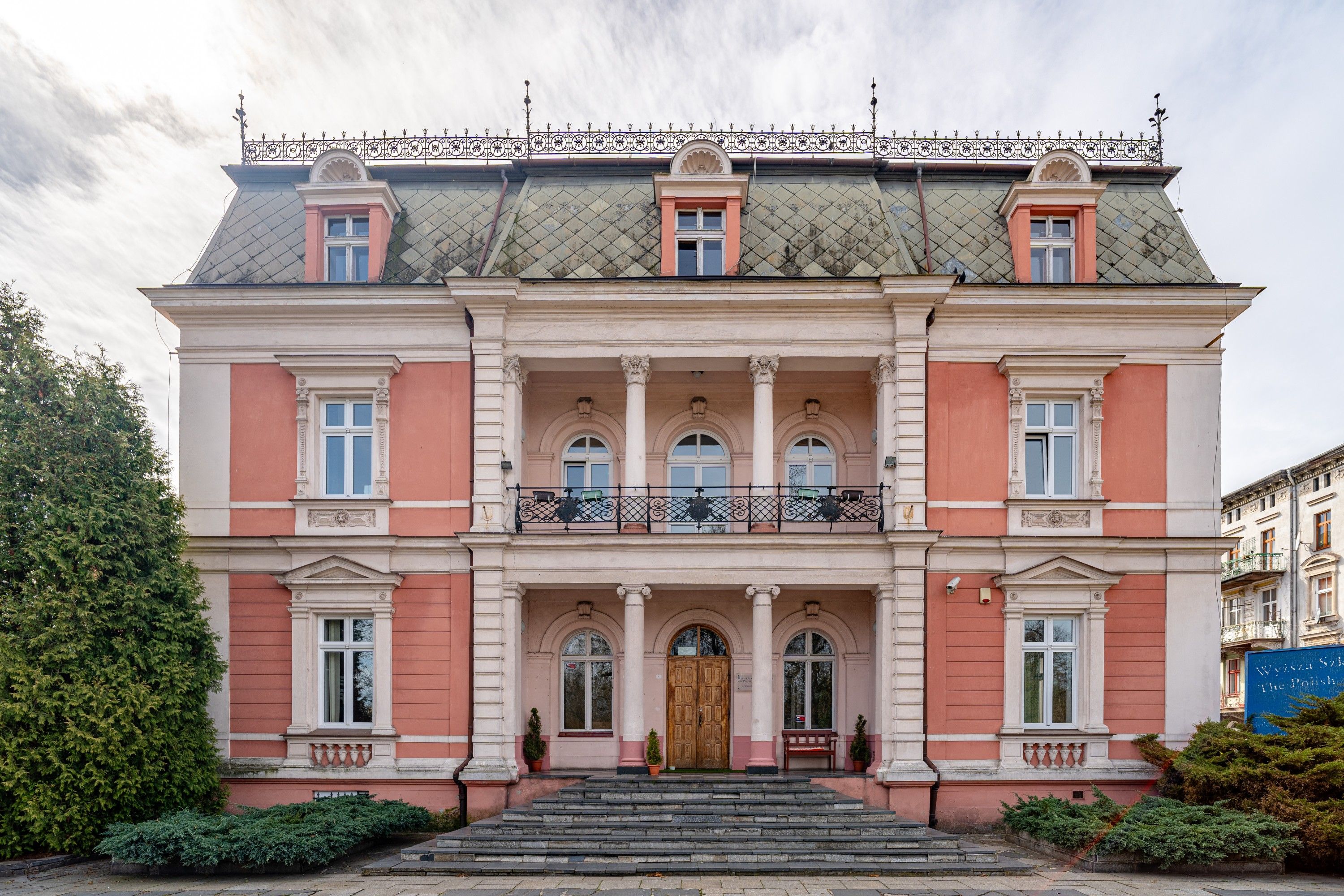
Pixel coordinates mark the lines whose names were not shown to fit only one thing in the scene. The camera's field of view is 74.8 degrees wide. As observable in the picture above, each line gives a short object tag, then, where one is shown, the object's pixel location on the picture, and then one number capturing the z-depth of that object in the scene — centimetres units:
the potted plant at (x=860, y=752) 1566
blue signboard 1362
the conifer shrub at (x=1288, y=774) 1183
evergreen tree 1225
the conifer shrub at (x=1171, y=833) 1171
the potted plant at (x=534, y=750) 1566
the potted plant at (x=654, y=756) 1504
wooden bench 1612
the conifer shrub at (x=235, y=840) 1164
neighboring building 3575
